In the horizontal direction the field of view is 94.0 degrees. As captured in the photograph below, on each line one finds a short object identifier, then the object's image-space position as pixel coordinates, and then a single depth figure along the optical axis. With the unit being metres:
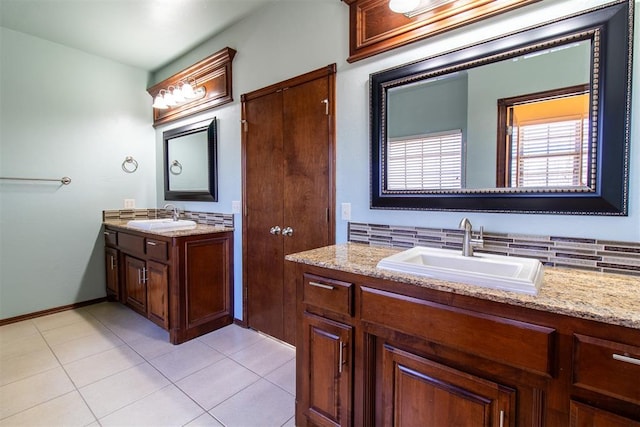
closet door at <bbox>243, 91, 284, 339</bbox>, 2.34
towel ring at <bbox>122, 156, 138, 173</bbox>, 3.41
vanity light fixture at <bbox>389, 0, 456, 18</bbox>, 1.52
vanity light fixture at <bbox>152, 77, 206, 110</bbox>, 2.90
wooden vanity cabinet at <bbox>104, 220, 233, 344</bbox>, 2.34
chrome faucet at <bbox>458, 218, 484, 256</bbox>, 1.37
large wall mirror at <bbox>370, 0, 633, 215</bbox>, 1.15
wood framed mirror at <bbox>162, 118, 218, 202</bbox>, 2.84
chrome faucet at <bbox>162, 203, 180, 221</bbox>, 3.10
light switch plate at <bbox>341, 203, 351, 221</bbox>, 1.95
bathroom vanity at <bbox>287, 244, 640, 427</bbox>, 0.79
